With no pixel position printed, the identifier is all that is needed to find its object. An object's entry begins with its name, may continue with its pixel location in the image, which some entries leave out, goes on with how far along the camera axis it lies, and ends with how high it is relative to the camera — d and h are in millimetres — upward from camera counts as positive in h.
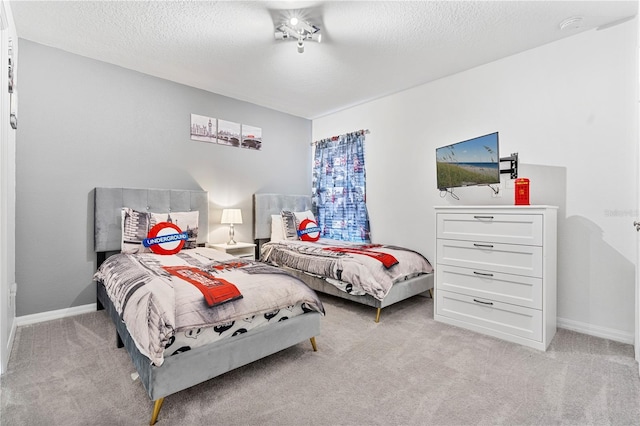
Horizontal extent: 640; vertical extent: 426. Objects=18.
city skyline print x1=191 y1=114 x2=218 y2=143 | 3877 +1041
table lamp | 3988 -92
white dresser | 2340 -509
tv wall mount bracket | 2963 +428
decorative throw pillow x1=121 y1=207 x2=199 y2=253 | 3053 -149
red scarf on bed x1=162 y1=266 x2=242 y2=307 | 1763 -459
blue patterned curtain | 4453 +323
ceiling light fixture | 2516 +1498
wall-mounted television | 2676 +432
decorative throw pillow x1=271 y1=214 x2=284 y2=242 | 4379 -262
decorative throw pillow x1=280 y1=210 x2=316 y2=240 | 4301 -186
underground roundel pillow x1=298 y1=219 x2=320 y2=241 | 4262 -293
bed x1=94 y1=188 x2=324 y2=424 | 1573 -618
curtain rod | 4398 +1109
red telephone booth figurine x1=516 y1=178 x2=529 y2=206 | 2631 +143
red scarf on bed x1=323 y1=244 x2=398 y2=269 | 2996 -444
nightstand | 3795 -483
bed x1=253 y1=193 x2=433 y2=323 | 2959 -684
